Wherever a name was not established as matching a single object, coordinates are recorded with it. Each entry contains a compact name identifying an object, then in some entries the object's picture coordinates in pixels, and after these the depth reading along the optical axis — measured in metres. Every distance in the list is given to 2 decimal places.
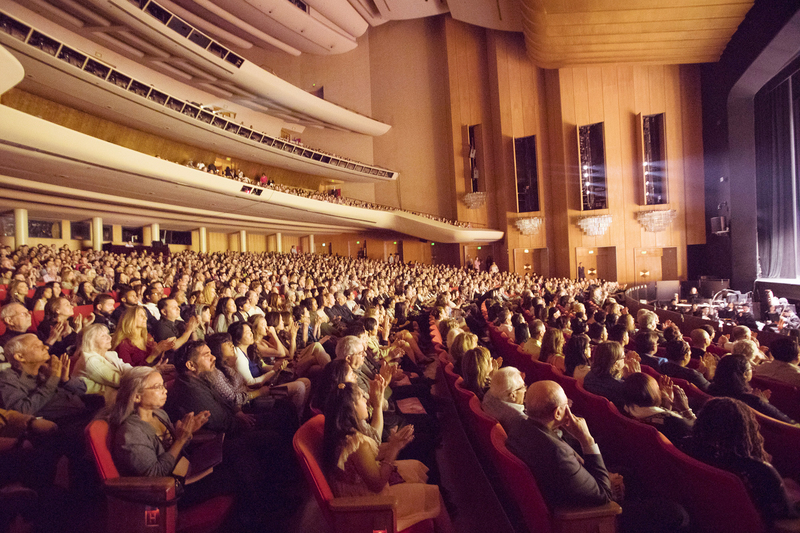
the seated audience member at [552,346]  3.05
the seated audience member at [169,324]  3.13
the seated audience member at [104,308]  3.43
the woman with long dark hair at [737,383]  1.97
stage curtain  9.97
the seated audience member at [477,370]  2.33
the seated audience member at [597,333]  3.39
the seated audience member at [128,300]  3.54
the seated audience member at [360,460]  1.45
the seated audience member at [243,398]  2.13
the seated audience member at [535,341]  3.39
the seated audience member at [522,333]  3.87
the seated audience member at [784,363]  2.41
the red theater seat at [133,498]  1.31
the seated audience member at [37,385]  1.84
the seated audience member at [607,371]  2.21
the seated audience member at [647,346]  2.93
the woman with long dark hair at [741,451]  1.31
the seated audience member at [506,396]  1.85
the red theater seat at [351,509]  1.28
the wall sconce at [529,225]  16.45
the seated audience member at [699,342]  3.15
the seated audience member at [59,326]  2.75
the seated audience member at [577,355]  2.68
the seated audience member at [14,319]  2.47
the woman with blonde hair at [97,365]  2.15
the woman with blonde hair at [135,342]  2.63
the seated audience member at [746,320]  5.68
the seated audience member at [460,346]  2.86
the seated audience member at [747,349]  2.66
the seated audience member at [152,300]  3.80
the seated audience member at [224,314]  3.50
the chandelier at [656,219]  14.34
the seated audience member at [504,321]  4.45
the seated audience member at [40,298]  3.72
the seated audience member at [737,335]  3.26
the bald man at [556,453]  1.34
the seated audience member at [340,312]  5.00
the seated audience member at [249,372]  2.50
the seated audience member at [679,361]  2.55
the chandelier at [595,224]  14.95
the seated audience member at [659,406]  1.76
